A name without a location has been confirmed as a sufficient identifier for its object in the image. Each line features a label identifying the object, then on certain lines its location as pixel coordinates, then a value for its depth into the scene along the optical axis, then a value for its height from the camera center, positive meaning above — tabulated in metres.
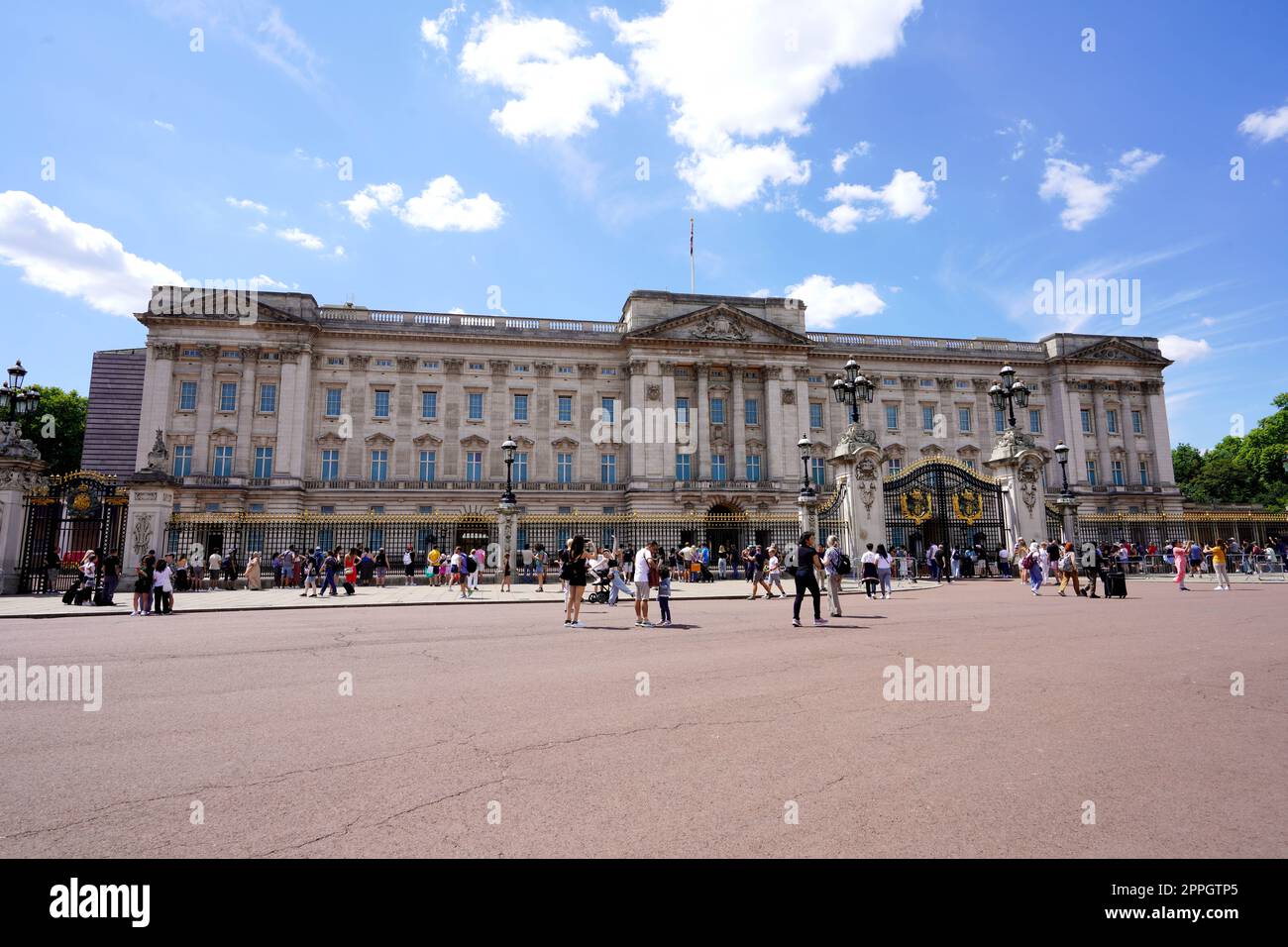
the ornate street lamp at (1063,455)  24.51 +3.66
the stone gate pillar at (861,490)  22.80 +2.25
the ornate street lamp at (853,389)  22.52 +5.66
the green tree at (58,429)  54.81 +11.01
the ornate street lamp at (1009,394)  22.73 +5.52
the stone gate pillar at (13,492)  19.91 +2.06
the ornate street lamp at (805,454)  22.81 +3.84
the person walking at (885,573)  18.86 -0.47
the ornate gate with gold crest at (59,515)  20.67 +1.46
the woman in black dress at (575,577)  12.94 -0.36
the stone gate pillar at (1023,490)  23.89 +2.30
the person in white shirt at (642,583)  13.39 -0.52
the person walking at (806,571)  12.48 -0.26
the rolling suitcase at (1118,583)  17.69 -0.77
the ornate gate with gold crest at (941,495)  24.50 +2.24
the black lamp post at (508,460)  25.45 +3.92
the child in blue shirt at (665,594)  13.25 -0.73
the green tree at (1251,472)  63.53 +8.04
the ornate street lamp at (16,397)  20.28 +5.00
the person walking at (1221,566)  19.34 -0.36
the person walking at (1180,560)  20.61 -0.17
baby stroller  19.17 -0.89
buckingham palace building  42.59 +10.47
